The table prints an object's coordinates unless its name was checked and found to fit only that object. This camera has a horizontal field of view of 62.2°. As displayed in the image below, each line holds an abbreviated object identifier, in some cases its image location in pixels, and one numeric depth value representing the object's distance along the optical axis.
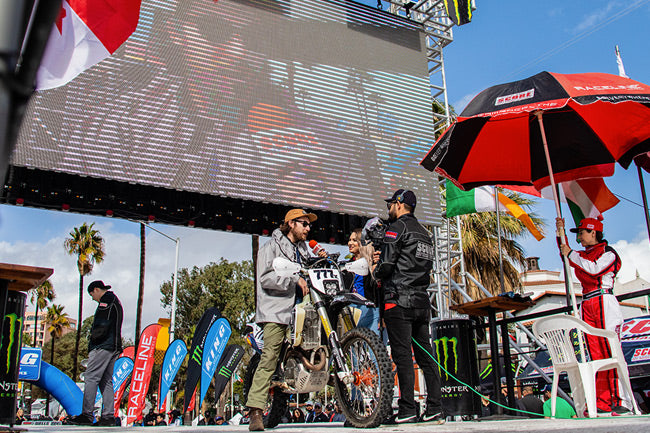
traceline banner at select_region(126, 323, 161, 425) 9.63
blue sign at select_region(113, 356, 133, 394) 11.06
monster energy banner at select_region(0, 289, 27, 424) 4.04
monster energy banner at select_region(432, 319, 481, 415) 5.16
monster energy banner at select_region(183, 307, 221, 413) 9.63
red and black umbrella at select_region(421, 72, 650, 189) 5.02
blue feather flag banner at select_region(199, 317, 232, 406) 9.41
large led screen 10.56
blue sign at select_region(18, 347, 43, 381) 11.47
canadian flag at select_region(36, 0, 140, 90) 3.07
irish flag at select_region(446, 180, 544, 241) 10.10
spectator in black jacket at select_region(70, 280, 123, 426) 5.69
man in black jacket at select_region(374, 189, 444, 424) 3.52
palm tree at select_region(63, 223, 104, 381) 27.69
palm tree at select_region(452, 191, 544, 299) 15.73
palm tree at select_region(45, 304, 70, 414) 36.53
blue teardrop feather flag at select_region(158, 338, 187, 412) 10.82
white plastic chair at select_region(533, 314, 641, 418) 3.71
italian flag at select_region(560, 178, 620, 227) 6.55
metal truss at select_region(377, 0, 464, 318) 13.55
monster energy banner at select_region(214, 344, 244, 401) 10.01
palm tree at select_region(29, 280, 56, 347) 34.75
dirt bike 3.15
